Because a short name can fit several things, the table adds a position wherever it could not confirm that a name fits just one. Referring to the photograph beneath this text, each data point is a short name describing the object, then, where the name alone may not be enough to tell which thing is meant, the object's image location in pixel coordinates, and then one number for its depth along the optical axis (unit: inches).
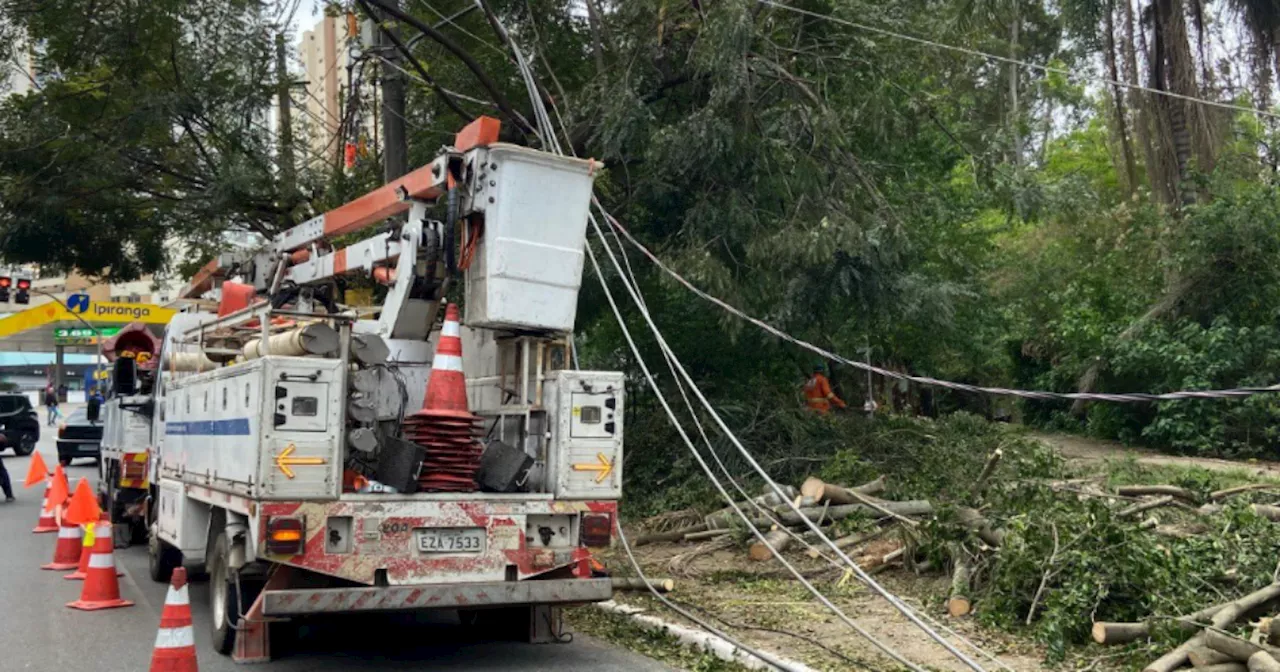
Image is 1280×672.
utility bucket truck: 275.6
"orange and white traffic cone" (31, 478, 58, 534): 614.2
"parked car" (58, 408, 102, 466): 1086.4
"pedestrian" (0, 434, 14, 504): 748.4
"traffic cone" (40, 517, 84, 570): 484.1
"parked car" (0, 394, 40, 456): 1116.1
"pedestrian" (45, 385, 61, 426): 2021.7
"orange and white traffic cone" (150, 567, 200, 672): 256.4
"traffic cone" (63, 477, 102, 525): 493.0
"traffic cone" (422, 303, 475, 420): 308.8
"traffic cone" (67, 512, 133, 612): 388.2
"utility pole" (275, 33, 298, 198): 675.4
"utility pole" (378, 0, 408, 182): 598.5
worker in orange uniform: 660.1
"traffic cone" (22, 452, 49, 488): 750.3
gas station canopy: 1275.1
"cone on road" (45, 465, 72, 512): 615.8
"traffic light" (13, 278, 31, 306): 1088.8
